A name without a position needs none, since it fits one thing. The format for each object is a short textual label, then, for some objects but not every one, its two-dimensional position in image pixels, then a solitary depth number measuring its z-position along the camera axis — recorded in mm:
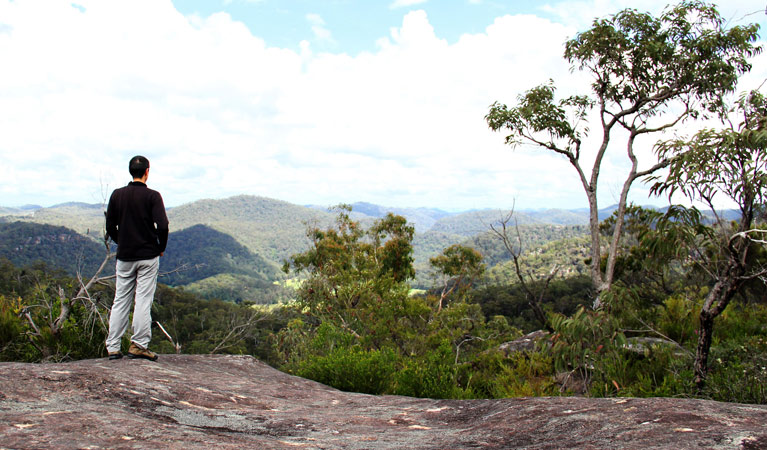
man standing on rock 4598
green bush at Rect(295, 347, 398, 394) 5434
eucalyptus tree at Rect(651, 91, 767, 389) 4664
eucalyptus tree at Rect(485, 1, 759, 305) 11312
